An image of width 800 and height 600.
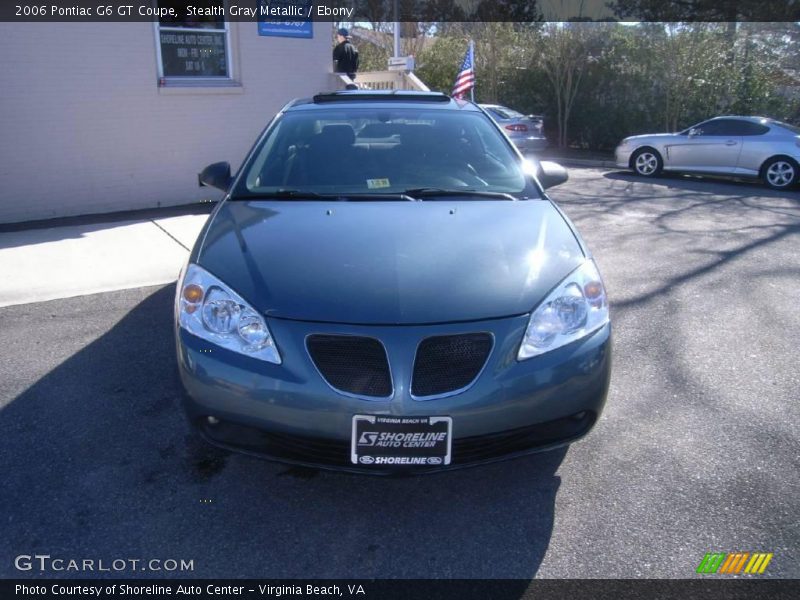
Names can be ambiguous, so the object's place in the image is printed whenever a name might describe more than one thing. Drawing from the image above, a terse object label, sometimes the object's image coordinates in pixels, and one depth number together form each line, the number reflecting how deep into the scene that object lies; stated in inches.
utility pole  691.7
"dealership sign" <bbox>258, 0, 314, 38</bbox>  386.0
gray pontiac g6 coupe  104.0
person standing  439.5
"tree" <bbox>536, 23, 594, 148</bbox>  757.9
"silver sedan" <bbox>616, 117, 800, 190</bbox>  492.1
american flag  646.5
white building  321.1
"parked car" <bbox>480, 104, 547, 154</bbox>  640.4
